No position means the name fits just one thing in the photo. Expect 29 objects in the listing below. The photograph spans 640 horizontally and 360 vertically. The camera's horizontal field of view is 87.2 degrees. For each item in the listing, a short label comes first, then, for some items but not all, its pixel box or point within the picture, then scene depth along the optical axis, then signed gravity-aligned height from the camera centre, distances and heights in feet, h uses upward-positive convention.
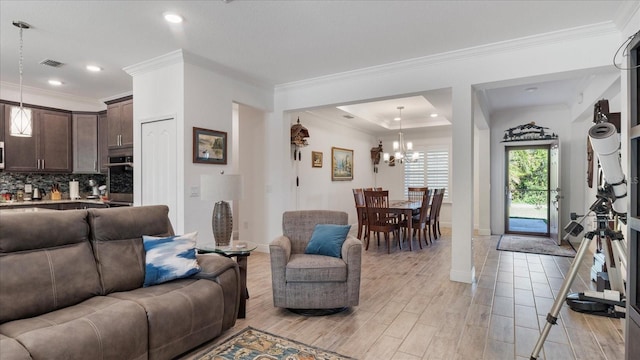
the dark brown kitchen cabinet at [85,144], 18.35 +1.83
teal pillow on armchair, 10.09 -1.91
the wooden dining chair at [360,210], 19.58 -1.88
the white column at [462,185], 12.50 -0.27
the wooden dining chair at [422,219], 18.79 -2.40
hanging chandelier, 22.99 +1.86
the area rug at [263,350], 7.32 -3.90
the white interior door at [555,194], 20.30 -1.02
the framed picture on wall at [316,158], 21.73 +1.24
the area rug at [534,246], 17.65 -3.88
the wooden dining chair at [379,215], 18.06 -2.07
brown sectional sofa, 5.63 -2.47
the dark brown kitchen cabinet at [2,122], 15.84 +2.60
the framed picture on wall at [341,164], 24.11 +1.02
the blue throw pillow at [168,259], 7.93 -1.97
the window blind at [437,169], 26.81 +0.70
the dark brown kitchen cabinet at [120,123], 15.42 +2.52
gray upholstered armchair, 9.35 -2.85
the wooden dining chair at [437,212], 21.02 -2.22
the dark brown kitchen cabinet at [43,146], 16.25 +1.58
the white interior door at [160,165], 12.98 +0.47
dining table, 17.67 -1.71
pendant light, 10.53 +1.73
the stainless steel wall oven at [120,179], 15.07 -0.09
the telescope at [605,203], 6.68 -0.53
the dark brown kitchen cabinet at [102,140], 18.20 +2.03
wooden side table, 9.22 -2.12
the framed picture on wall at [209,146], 13.17 +1.26
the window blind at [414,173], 28.04 +0.39
